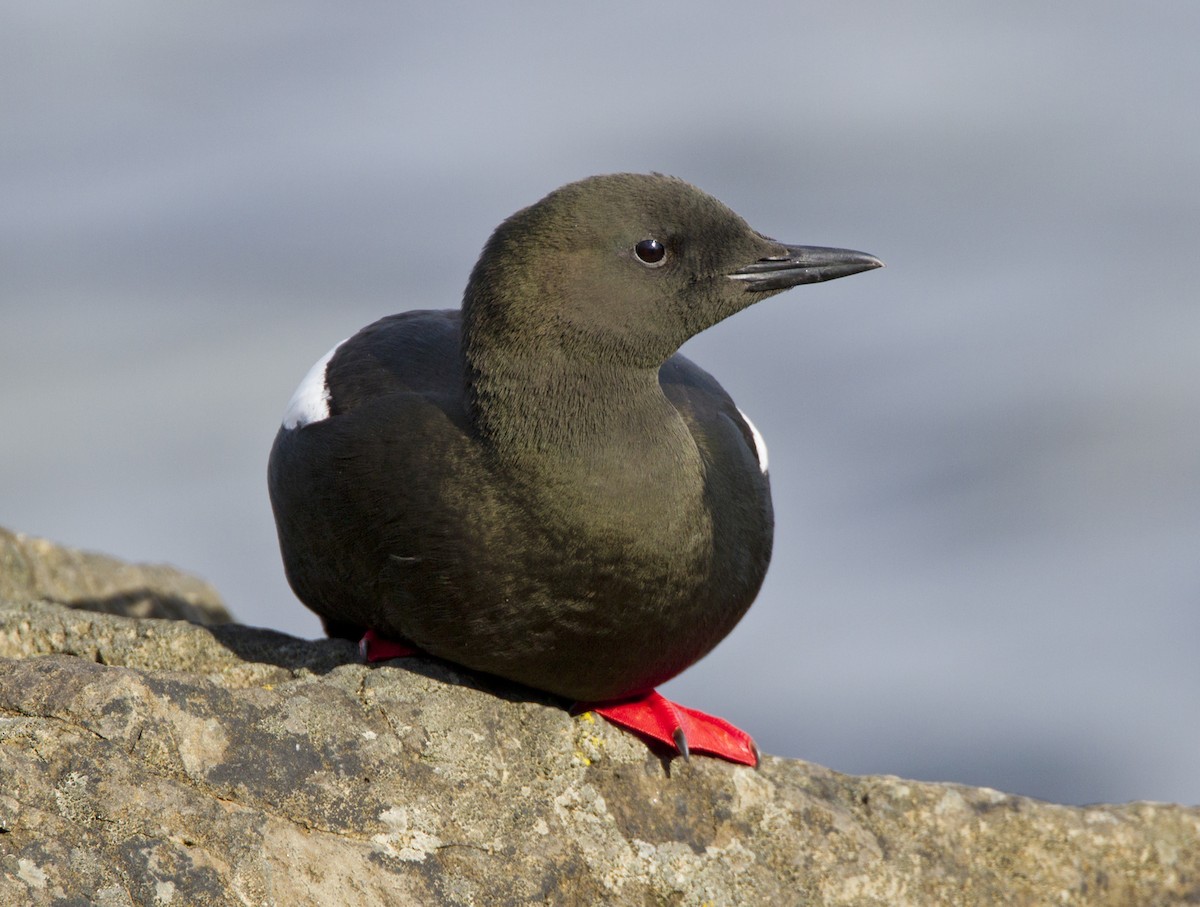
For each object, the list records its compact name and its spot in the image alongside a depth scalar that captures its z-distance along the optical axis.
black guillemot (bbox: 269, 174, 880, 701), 7.34
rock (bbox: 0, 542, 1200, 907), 5.91
